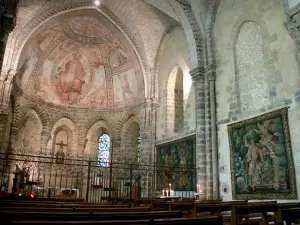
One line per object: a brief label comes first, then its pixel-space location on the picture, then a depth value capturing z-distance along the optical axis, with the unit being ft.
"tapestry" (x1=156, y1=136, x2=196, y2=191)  46.14
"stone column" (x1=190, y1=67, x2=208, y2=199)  40.73
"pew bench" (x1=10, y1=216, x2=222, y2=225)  9.72
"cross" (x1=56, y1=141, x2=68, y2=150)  71.46
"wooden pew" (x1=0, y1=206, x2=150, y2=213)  16.11
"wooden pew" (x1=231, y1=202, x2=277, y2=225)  17.03
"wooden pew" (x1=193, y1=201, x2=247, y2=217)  18.70
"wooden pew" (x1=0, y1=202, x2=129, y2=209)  20.12
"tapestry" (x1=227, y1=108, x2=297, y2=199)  30.04
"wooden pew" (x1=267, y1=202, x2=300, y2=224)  16.57
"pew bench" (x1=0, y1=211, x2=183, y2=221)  12.95
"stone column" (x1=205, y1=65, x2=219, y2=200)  39.88
